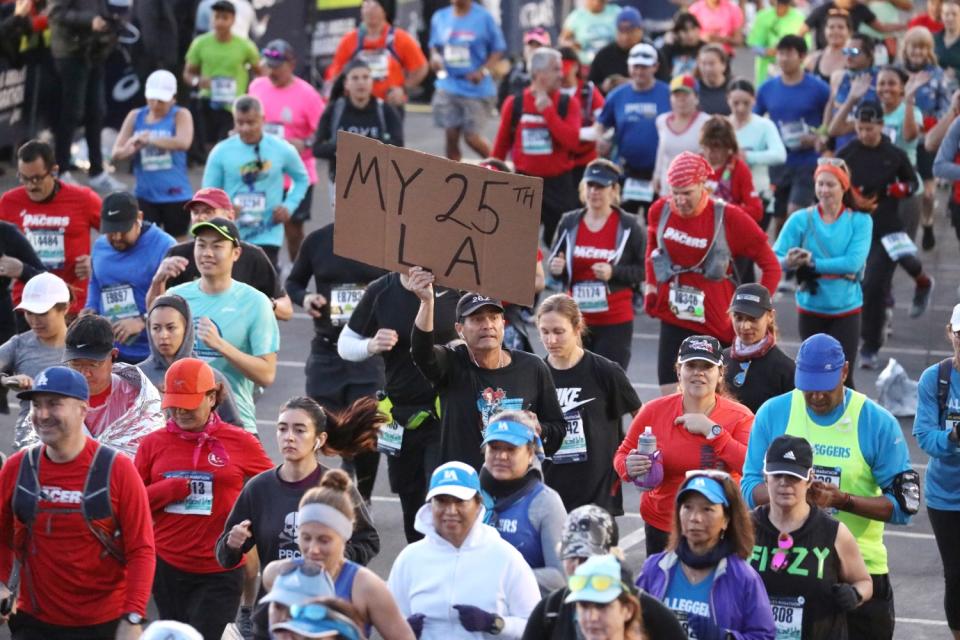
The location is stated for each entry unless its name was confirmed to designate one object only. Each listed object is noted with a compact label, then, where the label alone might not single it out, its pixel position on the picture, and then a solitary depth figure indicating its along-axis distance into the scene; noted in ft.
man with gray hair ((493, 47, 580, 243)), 108.06
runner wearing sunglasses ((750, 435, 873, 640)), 48.47
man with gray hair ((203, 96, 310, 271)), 93.40
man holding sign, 57.21
